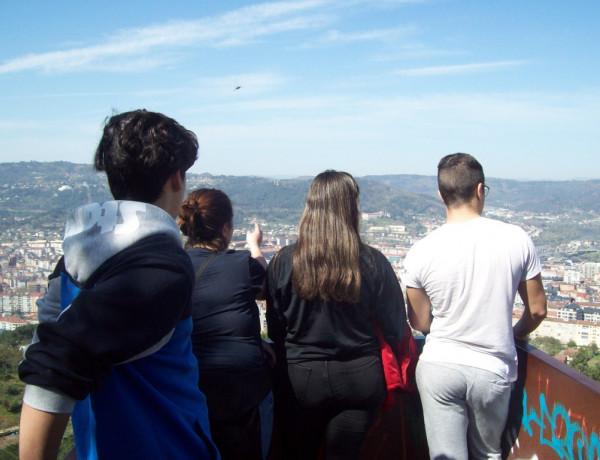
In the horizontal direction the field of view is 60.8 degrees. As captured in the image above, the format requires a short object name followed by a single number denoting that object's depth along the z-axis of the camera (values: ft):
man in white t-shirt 8.35
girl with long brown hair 8.23
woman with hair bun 7.68
